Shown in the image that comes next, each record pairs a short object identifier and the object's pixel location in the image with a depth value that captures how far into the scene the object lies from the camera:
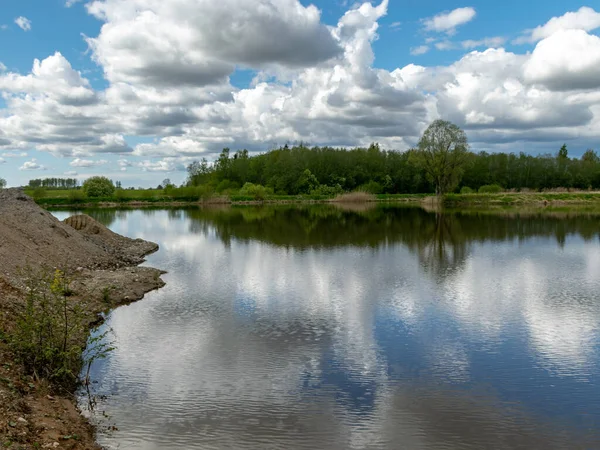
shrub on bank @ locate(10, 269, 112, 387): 10.88
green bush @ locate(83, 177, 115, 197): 121.56
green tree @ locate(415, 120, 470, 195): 92.56
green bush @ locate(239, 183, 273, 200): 115.25
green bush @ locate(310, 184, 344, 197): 120.53
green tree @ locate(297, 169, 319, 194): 123.62
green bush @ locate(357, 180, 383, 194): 122.55
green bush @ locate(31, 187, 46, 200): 111.88
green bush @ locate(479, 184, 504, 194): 106.94
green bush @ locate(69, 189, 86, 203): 110.56
